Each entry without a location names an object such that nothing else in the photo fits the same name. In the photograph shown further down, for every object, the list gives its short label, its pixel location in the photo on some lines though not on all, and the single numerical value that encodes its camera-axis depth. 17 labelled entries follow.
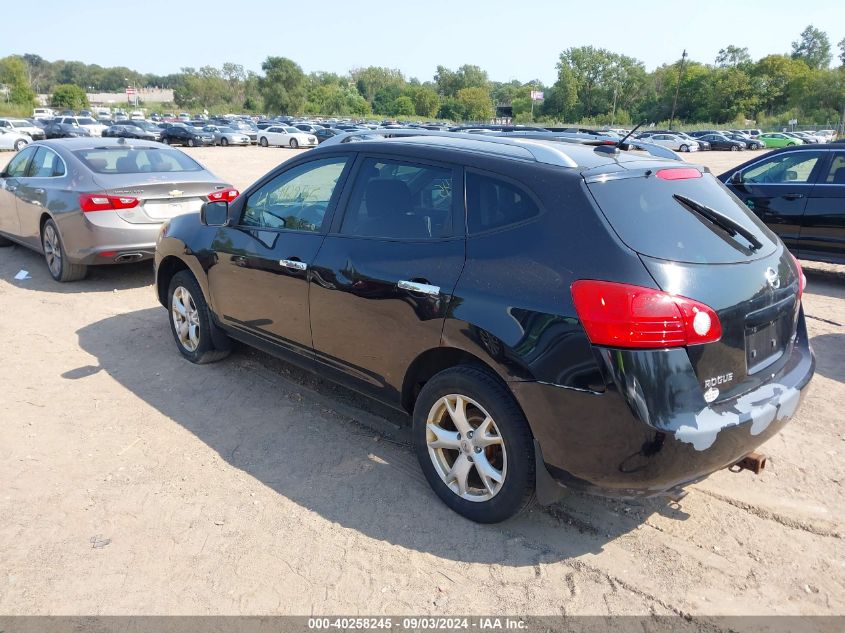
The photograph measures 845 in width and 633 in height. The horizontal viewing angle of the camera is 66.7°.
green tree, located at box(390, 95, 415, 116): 119.50
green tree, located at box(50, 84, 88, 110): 91.19
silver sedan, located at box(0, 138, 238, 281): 7.00
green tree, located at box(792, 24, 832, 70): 127.81
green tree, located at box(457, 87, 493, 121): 119.00
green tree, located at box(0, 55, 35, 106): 84.07
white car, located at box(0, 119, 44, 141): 38.19
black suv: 2.52
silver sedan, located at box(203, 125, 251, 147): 45.38
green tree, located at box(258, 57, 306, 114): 105.81
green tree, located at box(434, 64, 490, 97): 149.38
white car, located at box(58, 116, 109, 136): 44.61
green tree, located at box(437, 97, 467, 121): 119.16
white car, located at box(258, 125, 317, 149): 44.62
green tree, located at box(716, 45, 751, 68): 113.12
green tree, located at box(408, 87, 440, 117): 121.88
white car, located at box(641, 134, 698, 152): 45.83
